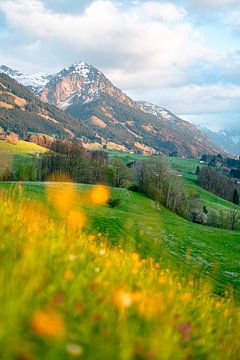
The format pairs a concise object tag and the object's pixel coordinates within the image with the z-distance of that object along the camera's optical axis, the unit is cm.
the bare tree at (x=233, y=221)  8912
